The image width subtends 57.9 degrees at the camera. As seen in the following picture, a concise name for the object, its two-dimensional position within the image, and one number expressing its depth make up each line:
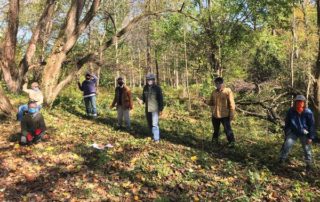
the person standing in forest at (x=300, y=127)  6.32
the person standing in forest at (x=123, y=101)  9.10
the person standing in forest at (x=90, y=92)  10.89
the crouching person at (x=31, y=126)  6.89
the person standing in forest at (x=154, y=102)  7.77
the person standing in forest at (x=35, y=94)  8.51
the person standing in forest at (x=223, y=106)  7.69
